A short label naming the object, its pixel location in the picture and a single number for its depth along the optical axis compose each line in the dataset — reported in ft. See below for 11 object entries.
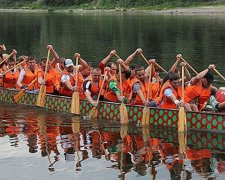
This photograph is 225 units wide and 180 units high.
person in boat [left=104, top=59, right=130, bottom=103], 60.39
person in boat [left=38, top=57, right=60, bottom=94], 69.97
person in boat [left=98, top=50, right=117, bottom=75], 65.22
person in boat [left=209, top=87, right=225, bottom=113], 53.31
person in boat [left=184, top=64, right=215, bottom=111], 53.87
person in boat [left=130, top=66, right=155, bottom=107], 58.44
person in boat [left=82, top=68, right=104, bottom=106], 62.13
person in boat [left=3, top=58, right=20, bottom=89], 76.79
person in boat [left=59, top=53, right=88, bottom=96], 66.54
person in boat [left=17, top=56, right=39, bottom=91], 73.15
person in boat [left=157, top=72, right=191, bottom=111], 55.01
